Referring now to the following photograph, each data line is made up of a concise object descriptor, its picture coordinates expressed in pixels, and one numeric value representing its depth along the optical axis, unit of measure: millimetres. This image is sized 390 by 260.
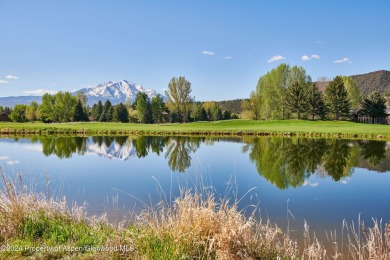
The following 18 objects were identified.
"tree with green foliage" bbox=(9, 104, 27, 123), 88125
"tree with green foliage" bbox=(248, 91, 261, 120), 80000
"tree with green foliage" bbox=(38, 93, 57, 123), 82275
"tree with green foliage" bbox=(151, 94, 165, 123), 88312
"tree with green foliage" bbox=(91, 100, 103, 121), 92812
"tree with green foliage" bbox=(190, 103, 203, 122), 97062
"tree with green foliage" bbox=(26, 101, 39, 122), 90988
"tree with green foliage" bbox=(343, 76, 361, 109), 75825
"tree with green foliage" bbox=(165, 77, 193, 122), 82188
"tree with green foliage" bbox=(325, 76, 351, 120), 65500
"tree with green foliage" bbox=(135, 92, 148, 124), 84562
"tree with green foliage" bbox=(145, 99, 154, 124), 86188
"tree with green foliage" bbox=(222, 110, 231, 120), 107588
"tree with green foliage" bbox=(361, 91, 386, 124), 68125
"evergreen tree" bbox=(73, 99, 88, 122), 83812
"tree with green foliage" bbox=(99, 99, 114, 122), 89938
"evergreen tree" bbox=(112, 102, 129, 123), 88125
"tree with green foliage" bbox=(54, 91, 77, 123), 81562
